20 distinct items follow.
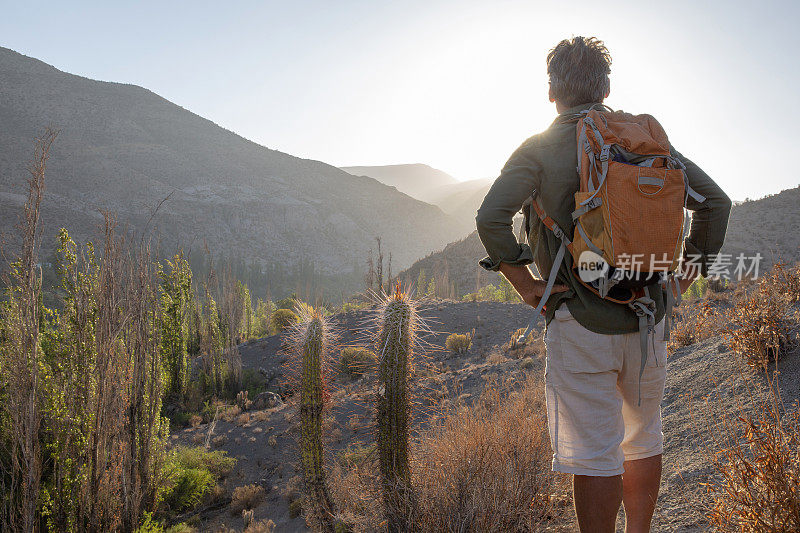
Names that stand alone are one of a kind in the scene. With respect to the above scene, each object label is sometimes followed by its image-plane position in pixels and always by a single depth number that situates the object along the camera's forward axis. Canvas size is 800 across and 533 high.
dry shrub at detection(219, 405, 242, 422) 9.09
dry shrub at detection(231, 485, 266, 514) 5.66
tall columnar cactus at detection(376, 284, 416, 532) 3.34
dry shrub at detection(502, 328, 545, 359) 9.70
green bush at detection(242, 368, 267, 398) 11.04
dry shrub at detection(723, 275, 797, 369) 3.88
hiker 1.50
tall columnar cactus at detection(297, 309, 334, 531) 4.07
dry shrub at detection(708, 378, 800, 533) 1.80
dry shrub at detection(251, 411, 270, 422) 8.68
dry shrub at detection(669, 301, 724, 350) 5.69
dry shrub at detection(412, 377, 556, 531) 2.70
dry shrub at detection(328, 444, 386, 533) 3.29
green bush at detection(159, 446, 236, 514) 5.54
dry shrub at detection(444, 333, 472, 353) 11.59
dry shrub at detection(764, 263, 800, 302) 5.10
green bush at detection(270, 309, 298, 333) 16.39
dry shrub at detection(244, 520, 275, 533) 4.60
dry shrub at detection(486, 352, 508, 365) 9.71
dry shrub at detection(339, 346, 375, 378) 10.92
